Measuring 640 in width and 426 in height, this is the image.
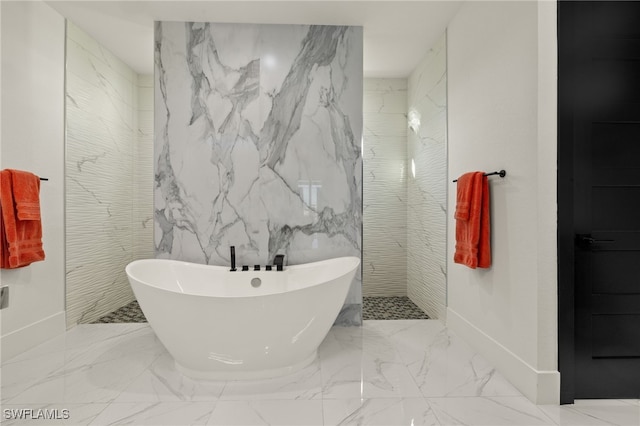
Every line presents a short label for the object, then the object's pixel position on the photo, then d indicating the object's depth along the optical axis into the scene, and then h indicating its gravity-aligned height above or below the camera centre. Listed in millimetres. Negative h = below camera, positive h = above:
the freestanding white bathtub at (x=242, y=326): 1758 -603
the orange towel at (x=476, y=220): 2129 -25
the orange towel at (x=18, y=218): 2117 -24
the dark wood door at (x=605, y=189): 1714 +141
